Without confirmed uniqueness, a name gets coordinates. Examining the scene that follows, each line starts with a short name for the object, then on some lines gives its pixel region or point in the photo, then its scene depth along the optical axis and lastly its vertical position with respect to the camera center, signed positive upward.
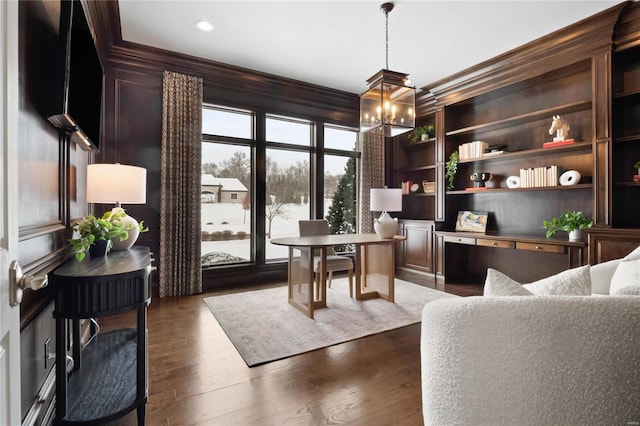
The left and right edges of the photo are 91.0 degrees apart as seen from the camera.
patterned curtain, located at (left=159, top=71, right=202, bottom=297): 3.86 +0.33
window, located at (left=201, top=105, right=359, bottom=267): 4.38 +0.48
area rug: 2.51 -1.04
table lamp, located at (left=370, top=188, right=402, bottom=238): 4.01 +0.18
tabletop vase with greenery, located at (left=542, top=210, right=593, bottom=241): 3.40 -0.13
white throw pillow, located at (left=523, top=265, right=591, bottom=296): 1.15 -0.27
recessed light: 3.23 +1.97
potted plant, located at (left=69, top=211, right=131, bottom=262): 1.70 -0.12
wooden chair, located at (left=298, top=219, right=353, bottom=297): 3.55 -0.50
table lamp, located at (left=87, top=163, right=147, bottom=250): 2.26 +0.20
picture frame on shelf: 4.49 -0.12
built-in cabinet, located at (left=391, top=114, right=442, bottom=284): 4.89 +0.26
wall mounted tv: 1.49 +0.75
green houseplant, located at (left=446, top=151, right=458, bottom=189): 4.68 +0.68
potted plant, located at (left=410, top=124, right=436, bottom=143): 5.18 +1.34
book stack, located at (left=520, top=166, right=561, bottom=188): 3.69 +0.44
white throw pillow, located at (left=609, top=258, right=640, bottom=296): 1.08 -0.26
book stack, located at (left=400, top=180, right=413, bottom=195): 5.54 +0.45
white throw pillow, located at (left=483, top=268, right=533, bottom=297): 1.11 -0.27
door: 0.70 +0.02
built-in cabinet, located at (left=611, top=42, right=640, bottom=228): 3.17 +0.75
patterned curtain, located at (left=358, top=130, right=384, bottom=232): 5.39 +0.74
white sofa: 0.85 -0.43
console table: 1.41 -0.57
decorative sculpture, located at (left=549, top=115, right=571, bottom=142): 3.63 +0.98
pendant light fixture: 2.87 +1.07
